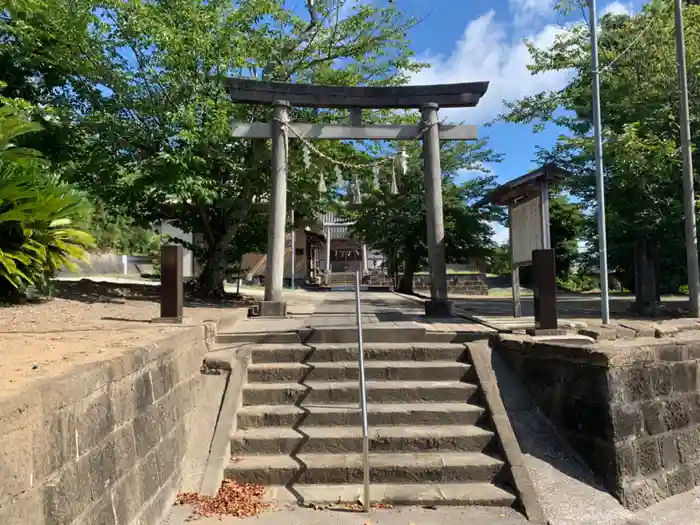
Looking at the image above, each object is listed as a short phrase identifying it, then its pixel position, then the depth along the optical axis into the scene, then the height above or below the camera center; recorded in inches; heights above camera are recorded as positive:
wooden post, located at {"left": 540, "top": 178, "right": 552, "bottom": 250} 272.4 +35.8
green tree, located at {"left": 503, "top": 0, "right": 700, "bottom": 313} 384.8 +122.8
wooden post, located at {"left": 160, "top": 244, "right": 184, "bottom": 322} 239.9 +1.2
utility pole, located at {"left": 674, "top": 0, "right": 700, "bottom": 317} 342.3 +62.9
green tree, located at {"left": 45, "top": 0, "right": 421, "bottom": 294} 362.0 +140.7
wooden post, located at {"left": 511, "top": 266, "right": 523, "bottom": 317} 326.0 -8.6
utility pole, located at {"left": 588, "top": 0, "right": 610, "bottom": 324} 283.6 +63.8
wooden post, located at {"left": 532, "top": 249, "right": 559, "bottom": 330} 220.4 -3.9
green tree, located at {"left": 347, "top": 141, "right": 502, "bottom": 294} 712.4 +92.4
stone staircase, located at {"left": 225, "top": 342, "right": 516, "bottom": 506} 164.9 -51.1
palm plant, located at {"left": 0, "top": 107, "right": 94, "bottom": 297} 265.1 +36.2
